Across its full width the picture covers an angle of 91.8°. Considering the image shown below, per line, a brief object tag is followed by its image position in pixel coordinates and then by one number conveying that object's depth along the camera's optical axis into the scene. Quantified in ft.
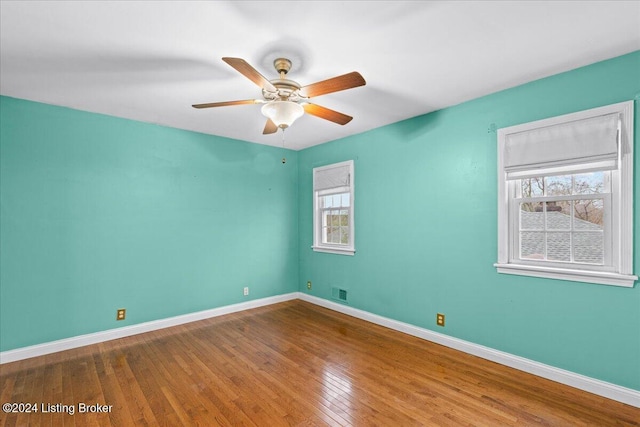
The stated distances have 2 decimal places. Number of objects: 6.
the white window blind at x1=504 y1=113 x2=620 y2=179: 7.75
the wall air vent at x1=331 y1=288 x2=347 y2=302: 14.80
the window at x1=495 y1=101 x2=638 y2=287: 7.58
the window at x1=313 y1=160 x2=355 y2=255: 14.73
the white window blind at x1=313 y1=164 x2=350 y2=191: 14.84
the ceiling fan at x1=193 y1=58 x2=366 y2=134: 6.74
